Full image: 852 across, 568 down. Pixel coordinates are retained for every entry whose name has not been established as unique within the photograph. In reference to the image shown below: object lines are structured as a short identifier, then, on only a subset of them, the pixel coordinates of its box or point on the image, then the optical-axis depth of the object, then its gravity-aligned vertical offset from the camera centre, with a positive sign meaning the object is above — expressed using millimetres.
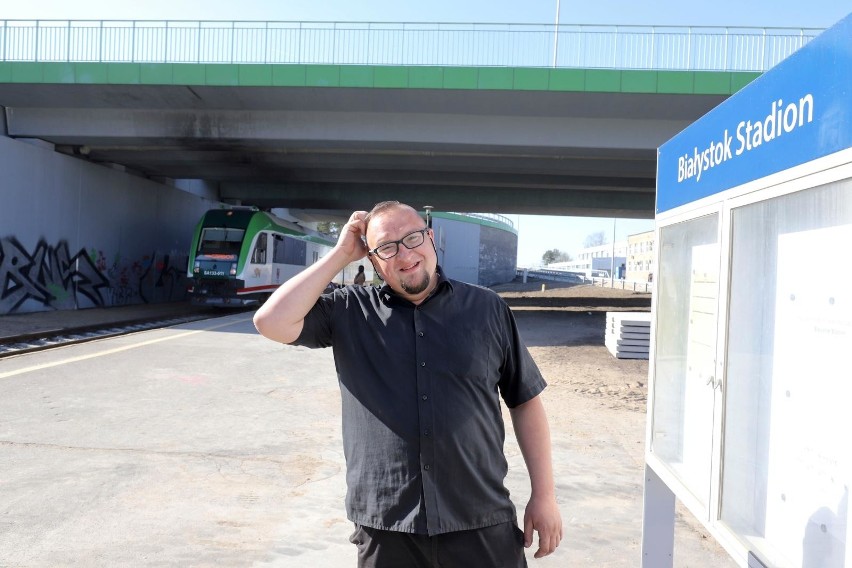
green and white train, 24391 +338
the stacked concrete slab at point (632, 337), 14383 -1128
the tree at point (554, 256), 170225 +5664
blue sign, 2281 +647
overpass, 17328 +4467
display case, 2414 -132
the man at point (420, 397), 2393 -434
